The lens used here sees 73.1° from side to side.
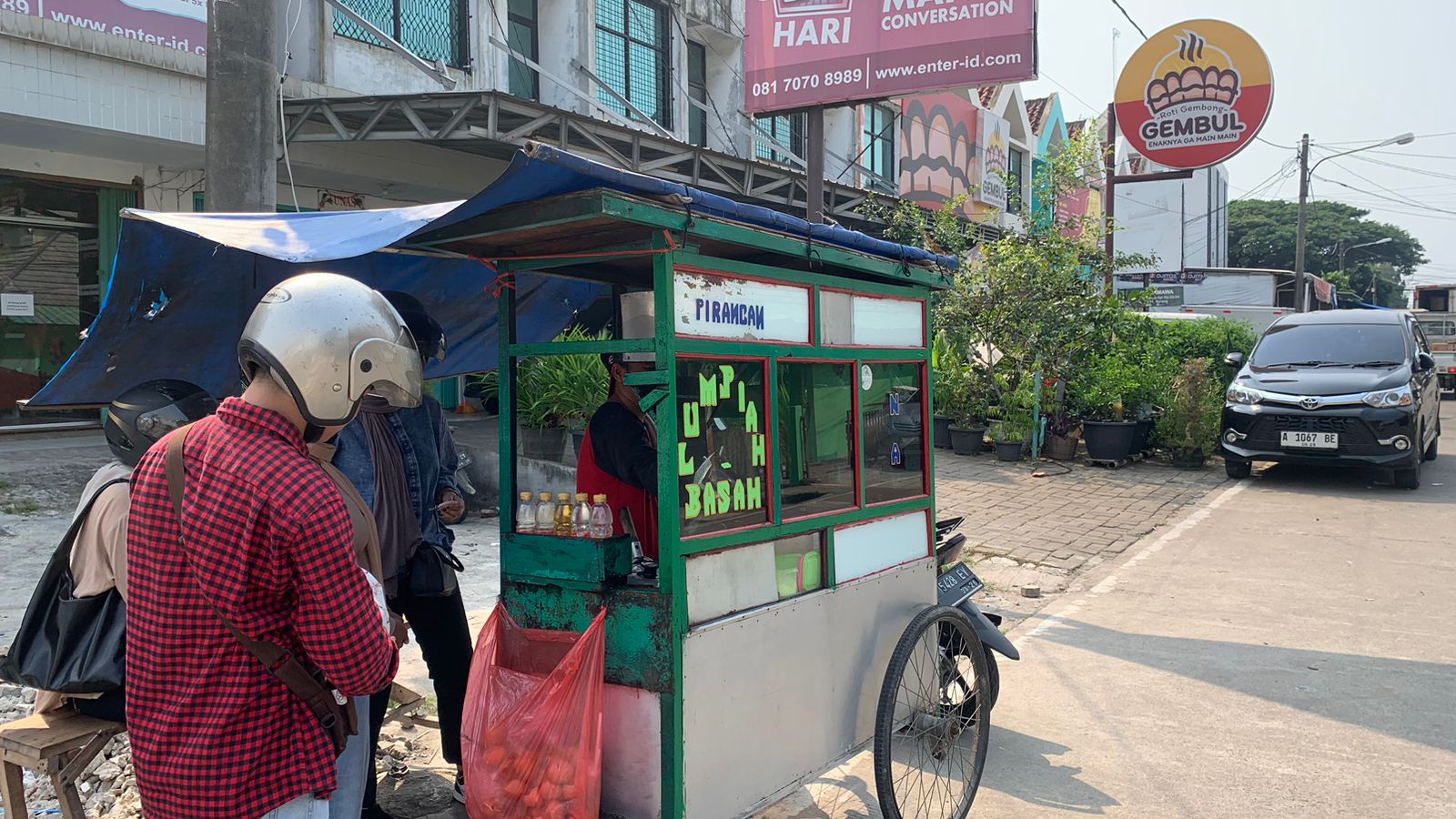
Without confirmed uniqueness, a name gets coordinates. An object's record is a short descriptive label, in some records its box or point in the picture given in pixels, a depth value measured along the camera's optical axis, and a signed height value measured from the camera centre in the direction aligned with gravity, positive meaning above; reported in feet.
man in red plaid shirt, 6.03 -1.37
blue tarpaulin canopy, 8.74 +1.34
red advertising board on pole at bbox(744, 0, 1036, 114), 26.71 +9.26
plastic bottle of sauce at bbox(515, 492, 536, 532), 10.31 -1.38
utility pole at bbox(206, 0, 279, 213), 13.39 +3.88
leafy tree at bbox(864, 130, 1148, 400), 39.58 +3.65
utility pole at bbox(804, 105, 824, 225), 26.07 +5.88
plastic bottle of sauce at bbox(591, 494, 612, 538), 10.05 -1.40
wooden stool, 8.66 -3.24
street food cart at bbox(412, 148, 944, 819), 9.03 -1.30
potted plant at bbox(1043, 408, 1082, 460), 40.32 -2.36
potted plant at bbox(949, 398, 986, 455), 41.24 -2.10
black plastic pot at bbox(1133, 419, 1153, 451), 40.70 -2.40
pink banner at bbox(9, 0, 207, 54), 27.25 +10.77
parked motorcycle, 13.58 -3.03
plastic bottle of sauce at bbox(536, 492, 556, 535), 10.23 -1.36
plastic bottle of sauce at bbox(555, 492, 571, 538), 10.16 -1.40
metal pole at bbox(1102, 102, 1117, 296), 42.45 +9.54
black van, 33.19 -0.74
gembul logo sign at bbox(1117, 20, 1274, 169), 40.60 +12.01
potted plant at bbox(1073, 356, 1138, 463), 39.01 -1.12
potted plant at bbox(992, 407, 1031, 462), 39.50 -2.26
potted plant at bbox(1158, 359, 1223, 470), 39.47 -1.68
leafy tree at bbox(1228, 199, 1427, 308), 201.05 +28.81
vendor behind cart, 10.96 -0.79
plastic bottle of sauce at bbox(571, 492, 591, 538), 10.03 -1.40
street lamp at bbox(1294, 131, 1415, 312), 82.43 +17.22
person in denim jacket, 10.82 -1.40
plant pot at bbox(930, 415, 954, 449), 42.19 -2.23
